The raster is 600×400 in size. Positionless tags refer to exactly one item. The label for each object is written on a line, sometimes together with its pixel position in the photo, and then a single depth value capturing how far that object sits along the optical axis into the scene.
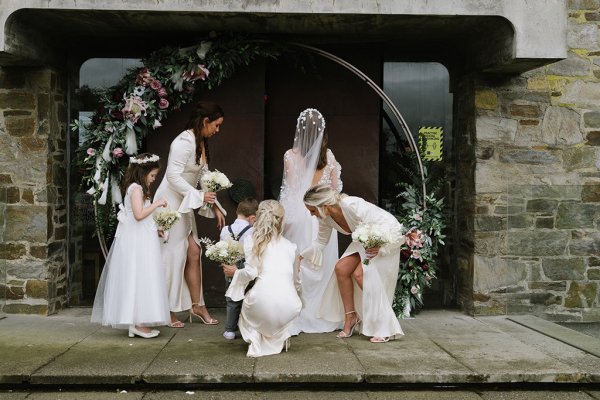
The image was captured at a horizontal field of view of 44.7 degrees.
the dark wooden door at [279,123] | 8.55
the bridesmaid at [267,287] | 6.21
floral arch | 7.92
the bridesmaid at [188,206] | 7.34
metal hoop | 7.99
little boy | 6.84
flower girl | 6.75
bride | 7.30
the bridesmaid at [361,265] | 6.79
